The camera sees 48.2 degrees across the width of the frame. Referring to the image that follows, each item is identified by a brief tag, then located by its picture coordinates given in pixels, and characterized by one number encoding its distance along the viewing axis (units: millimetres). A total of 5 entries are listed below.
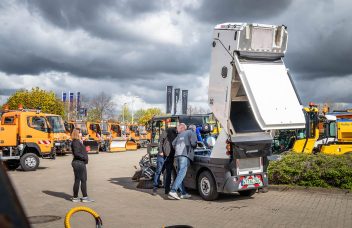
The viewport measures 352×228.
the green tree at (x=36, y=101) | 44781
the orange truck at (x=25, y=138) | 18141
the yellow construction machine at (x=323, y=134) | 17266
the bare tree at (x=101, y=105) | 72000
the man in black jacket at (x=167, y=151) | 11195
